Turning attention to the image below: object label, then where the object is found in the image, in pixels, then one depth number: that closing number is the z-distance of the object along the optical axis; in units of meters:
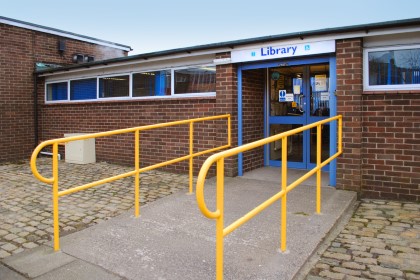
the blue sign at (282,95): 7.50
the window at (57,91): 10.55
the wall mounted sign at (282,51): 5.79
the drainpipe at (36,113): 10.89
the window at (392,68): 5.33
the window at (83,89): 9.67
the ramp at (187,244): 3.22
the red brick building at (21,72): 10.11
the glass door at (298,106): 7.07
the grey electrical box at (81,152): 9.25
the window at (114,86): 8.82
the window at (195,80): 7.27
